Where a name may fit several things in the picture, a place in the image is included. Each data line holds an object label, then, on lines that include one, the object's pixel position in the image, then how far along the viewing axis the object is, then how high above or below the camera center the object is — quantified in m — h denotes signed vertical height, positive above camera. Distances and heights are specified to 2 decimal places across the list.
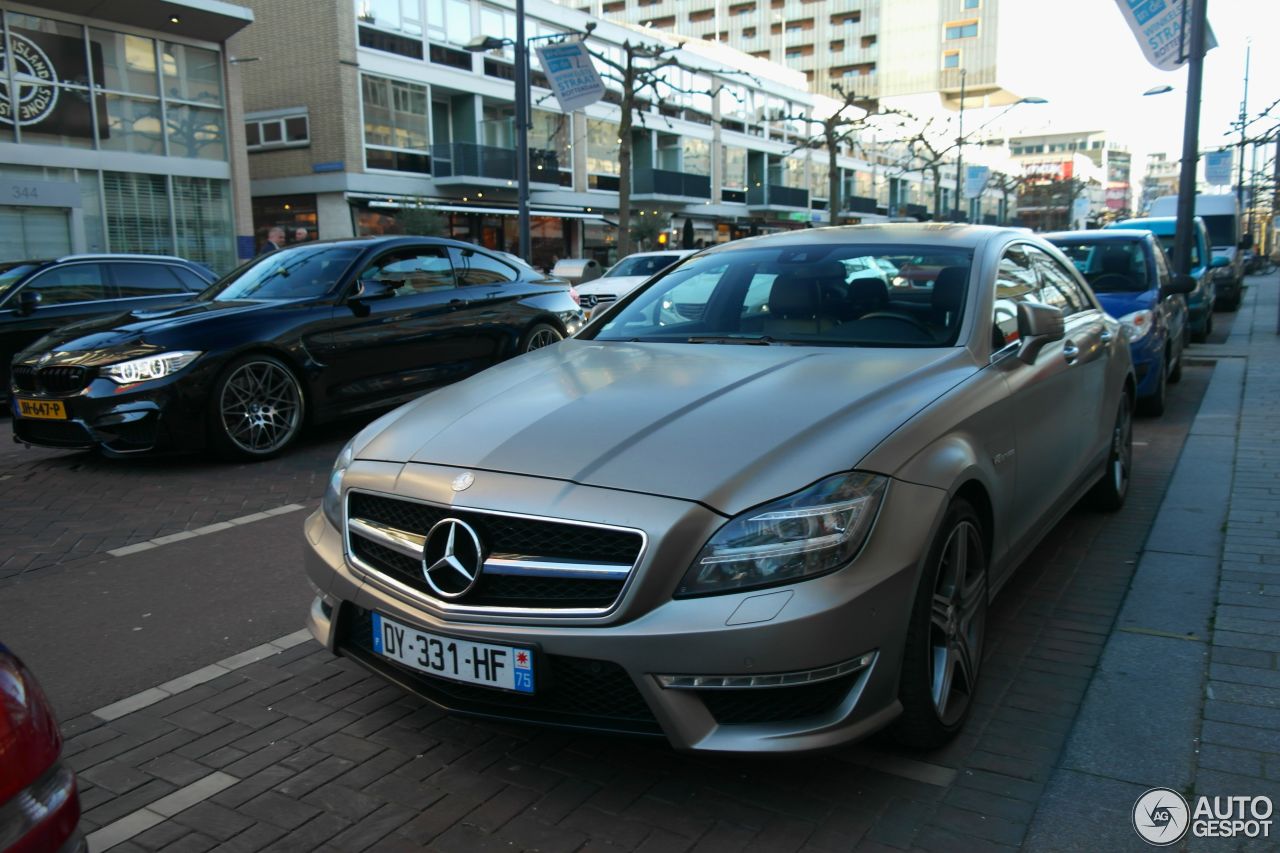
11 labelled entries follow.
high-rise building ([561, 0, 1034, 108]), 86.94 +18.93
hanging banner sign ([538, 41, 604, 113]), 17.59 +3.23
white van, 22.59 +0.76
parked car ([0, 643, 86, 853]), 1.52 -0.78
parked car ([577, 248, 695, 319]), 15.29 -0.27
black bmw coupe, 6.64 -0.61
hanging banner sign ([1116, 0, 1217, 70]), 12.98 +2.89
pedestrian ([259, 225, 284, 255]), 24.81 +0.72
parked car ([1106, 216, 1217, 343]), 14.23 -0.28
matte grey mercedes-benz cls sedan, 2.43 -0.71
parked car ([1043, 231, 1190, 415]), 8.16 -0.35
